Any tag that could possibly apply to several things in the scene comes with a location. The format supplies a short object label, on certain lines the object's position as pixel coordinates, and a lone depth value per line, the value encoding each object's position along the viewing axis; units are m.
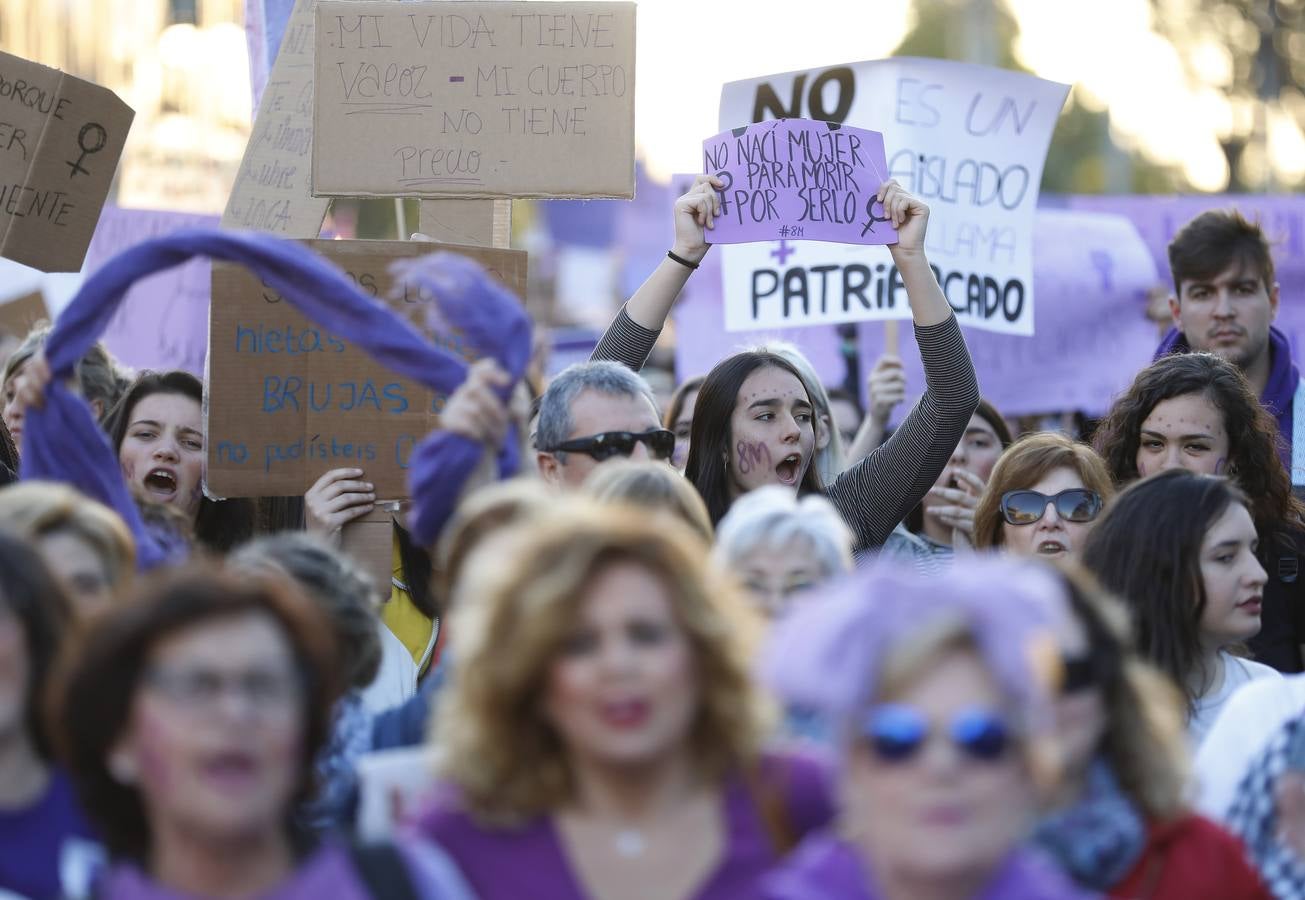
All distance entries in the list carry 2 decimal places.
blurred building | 74.69
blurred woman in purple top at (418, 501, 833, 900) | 4.74
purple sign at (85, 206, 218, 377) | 12.92
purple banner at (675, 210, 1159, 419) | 14.31
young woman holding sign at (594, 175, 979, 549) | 9.27
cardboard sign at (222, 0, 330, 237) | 10.88
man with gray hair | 8.45
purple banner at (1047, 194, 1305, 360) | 15.45
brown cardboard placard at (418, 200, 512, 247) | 9.93
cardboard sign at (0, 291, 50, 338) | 13.80
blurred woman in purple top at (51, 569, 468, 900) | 4.45
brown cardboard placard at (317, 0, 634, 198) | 9.84
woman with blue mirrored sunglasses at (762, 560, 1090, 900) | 4.13
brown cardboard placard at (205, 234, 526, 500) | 8.86
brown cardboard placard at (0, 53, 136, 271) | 10.37
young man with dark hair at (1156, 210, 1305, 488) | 11.04
